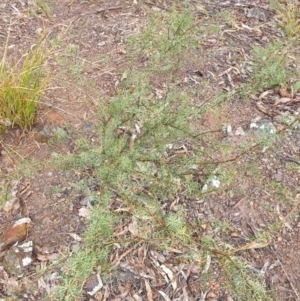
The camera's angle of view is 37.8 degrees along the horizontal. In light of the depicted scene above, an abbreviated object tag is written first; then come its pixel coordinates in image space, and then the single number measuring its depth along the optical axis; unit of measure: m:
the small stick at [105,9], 3.12
